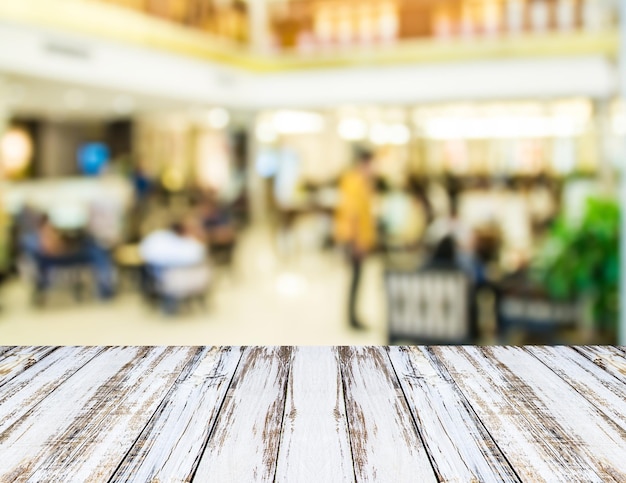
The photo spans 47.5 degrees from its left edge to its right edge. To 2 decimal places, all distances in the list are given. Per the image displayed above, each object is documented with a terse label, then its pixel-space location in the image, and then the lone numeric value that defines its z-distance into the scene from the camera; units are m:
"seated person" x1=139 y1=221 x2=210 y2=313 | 7.18
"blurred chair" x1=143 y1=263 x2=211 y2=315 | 7.18
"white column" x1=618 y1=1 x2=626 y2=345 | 3.68
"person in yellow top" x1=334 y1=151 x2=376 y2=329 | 6.61
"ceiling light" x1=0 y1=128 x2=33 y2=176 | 12.04
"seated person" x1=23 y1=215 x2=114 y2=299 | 7.97
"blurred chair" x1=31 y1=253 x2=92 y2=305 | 7.95
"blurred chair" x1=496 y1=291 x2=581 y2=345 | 4.85
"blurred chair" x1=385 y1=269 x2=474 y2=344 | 5.07
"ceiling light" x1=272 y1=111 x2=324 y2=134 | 16.42
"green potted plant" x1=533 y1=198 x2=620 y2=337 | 4.24
